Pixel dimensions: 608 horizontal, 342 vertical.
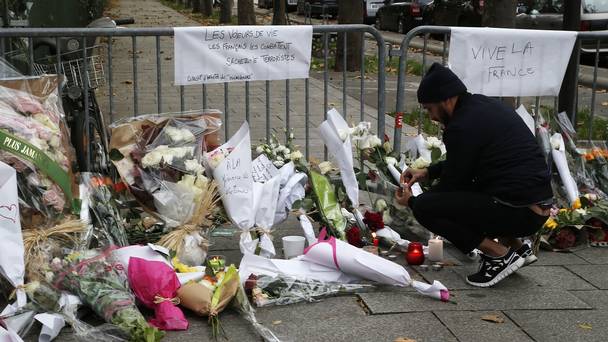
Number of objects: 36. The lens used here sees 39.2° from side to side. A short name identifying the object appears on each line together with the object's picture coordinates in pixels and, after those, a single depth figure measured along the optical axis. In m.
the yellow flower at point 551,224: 5.61
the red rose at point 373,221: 5.55
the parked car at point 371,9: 32.38
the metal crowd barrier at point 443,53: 6.15
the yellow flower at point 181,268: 4.68
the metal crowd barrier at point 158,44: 5.49
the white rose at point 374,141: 5.84
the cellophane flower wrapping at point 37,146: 4.60
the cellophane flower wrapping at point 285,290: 4.55
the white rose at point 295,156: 5.83
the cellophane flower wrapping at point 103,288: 3.97
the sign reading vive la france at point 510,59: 6.14
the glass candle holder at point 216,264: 4.66
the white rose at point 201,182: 5.10
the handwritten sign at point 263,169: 5.71
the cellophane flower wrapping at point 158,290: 4.21
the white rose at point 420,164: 5.57
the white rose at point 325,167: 5.86
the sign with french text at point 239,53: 5.75
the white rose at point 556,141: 6.00
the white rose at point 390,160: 5.80
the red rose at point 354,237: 5.43
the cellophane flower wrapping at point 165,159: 5.04
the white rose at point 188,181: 5.07
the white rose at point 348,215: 5.61
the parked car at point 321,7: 33.41
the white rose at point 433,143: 5.87
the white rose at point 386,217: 5.74
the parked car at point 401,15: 26.75
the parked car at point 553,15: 16.86
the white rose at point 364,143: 5.82
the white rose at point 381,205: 5.73
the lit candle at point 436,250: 5.31
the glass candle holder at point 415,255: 5.27
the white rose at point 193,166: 5.16
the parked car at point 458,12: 23.61
